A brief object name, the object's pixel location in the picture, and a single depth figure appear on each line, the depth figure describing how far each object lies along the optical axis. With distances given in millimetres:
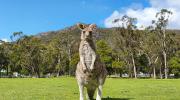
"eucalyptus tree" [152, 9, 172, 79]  59678
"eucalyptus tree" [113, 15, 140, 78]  60511
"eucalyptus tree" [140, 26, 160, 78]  61616
